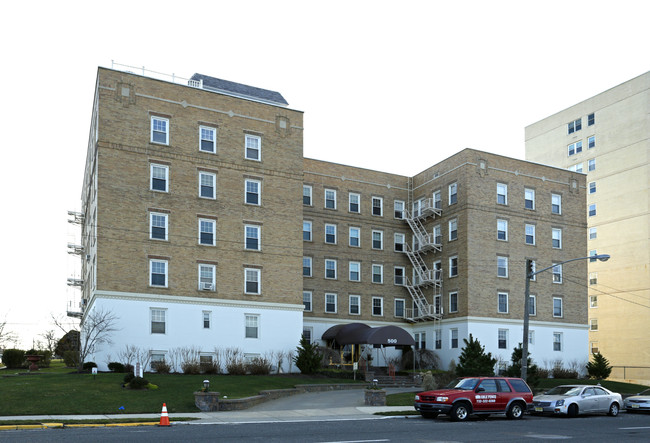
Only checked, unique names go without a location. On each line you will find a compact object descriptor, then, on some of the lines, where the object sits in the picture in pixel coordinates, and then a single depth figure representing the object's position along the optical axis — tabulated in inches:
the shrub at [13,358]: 1990.7
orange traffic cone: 872.9
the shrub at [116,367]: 1494.8
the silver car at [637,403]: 1172.7
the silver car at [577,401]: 1067.3
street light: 1239.5
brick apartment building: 1637.6
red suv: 972.6
